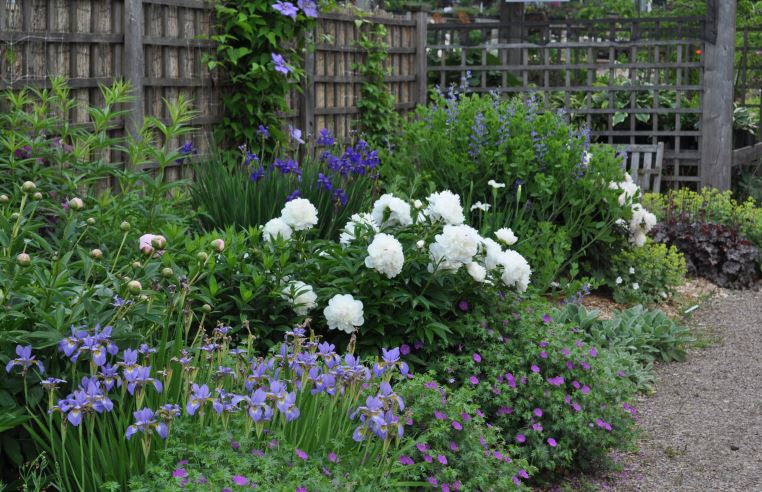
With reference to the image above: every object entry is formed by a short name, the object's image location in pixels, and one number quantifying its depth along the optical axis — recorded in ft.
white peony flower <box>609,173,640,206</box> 21.26
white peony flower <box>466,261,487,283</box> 12.42
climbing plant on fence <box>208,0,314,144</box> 22.16
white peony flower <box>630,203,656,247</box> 21.72
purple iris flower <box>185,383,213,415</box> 7.64
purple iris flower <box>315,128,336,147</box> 20.00
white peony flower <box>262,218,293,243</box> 13.01
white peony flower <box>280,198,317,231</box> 12.80
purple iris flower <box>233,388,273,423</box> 7.48
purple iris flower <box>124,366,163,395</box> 7.54
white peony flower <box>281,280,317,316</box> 12.05
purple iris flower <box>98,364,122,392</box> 7.73
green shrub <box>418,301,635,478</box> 12.39
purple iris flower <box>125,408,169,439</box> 7.32
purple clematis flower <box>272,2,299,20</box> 22.49
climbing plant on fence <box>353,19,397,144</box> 28.35
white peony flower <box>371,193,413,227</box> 13.08
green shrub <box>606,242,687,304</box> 21.98
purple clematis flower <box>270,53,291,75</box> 22.52
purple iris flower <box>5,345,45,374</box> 7.65
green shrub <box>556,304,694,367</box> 18.01
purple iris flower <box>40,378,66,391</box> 7.43
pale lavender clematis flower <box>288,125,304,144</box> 22.98
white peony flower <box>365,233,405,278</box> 11.80
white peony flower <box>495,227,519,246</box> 13.43
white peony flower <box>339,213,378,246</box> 13.25
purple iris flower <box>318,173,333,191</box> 15.89
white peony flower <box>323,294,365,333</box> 11.64
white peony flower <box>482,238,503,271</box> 12.89
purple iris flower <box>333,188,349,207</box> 15.88
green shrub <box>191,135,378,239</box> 15.57
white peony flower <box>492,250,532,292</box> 12.82
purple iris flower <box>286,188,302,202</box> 14.97
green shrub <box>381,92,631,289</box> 20.81
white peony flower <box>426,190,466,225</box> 12.89
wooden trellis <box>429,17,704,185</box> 32.42
